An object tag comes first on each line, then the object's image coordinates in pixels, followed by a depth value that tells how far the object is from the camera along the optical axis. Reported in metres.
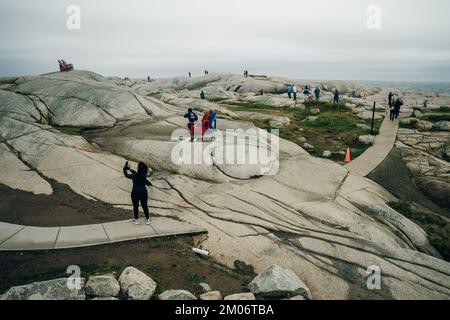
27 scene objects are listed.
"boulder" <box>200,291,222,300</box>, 7.73
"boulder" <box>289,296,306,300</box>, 7.89
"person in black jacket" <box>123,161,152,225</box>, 11.02
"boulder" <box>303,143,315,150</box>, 23.22
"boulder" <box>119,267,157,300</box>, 7.55
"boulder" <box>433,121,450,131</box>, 26.82
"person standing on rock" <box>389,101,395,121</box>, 32.18
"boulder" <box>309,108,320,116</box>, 36.68
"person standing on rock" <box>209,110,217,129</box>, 19.81
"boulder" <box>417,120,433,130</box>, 27.85
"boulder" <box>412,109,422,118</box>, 33.03
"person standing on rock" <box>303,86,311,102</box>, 45.74
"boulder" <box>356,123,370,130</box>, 28.75
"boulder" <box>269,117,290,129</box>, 29.04
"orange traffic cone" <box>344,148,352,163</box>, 20.92
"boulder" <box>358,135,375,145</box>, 24.55
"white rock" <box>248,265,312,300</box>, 7.95
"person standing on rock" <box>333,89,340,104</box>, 41.72
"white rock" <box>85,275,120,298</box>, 7.50
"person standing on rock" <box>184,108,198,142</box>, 17.67
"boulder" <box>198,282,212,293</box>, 8.18
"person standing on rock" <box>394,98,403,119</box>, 31.72
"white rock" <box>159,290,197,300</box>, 7.48
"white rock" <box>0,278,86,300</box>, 6.93
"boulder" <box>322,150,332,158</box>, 22.00
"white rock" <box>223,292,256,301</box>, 7.71
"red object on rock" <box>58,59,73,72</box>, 32.25
